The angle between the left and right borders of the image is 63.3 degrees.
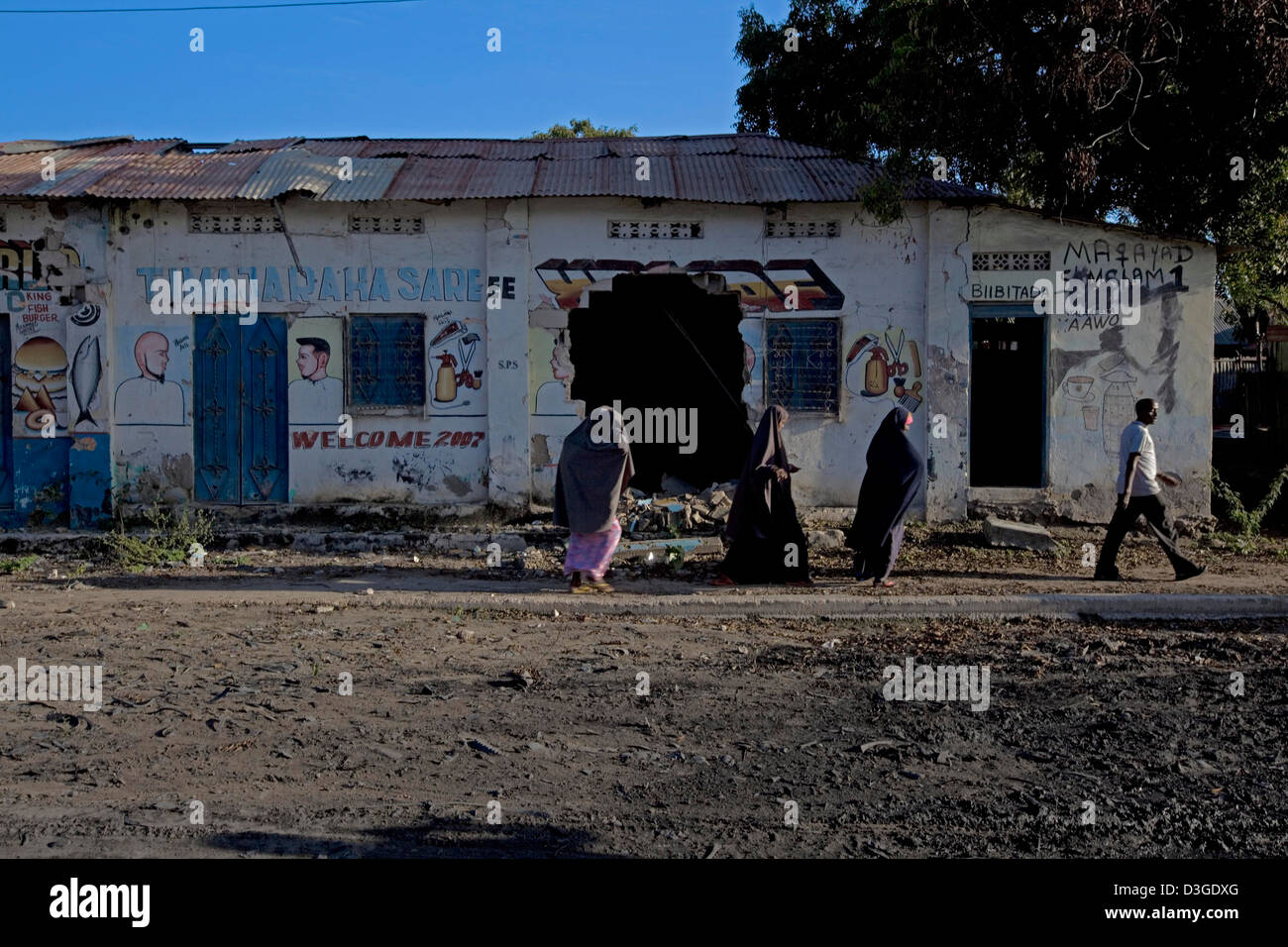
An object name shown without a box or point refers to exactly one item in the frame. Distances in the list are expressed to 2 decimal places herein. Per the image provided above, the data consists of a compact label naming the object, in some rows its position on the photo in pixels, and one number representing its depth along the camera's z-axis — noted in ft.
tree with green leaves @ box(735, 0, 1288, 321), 32.48
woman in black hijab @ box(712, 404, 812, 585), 28.91
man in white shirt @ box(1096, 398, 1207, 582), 28.68
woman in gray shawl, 28.32
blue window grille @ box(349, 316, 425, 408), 38.34
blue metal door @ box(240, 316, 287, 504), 38.17
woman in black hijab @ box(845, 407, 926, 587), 28.32
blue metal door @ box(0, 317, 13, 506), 38.04
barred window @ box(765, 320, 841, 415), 38.34
